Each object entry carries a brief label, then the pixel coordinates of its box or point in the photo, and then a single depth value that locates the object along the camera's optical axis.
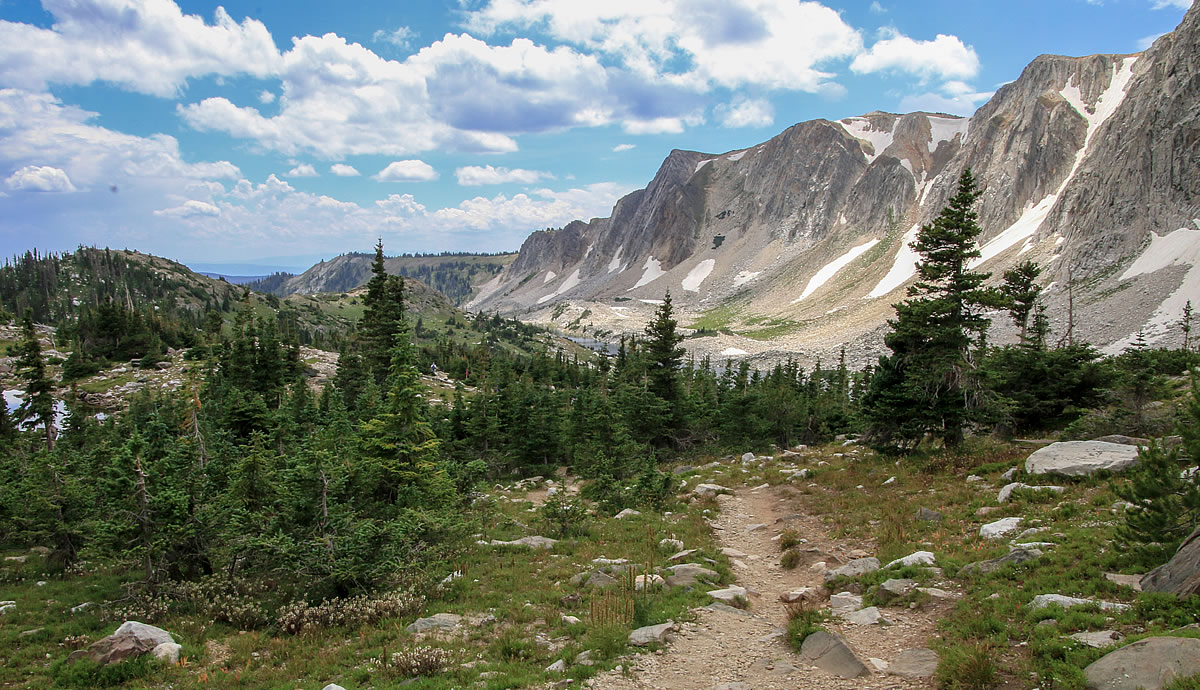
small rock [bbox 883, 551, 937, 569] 12.15
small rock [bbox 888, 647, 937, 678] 8.24
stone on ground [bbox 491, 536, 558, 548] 16.44
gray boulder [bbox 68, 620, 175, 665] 9.82
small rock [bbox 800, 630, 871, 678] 8.58
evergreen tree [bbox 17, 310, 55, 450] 28.77
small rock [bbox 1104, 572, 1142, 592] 8.83
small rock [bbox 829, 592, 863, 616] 11.03
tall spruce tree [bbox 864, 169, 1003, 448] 20.44
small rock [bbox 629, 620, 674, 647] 9.87
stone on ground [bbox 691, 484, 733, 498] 22.91
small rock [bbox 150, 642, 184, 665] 9.95
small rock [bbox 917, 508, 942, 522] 15.39
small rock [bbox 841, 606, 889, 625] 10.24
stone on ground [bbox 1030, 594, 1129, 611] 8.43
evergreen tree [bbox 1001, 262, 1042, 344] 33.50
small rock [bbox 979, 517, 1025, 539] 12.86
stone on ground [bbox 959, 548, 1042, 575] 10.82
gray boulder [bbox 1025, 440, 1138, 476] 14.97
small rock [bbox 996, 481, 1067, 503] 15.10
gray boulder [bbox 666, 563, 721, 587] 12.87
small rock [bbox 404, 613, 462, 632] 11.10
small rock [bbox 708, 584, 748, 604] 11.93
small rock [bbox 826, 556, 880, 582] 12.77
